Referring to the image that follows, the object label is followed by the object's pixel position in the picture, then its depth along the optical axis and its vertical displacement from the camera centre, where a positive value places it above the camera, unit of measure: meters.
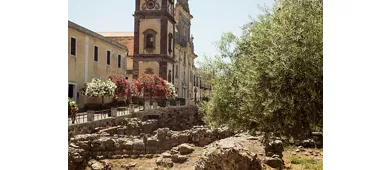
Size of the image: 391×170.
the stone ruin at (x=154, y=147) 6.14 -1.63
